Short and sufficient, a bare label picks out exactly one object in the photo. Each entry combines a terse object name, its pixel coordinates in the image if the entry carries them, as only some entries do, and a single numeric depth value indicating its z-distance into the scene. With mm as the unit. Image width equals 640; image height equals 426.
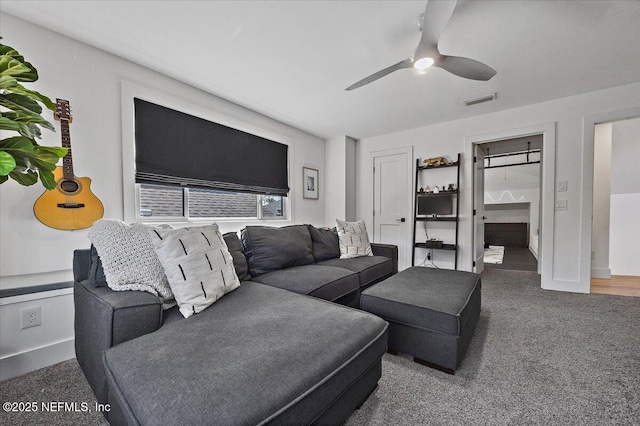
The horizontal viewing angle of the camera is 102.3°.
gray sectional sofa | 763
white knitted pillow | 1364
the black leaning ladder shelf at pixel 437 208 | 3877
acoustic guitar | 1813
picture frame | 4258
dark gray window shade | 2439
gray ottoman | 1547
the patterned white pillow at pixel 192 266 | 1405
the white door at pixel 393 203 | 4406
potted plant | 939
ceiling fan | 1472
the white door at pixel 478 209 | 3910
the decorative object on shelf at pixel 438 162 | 3952
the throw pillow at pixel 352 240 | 3146
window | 2564
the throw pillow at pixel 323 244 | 2992
